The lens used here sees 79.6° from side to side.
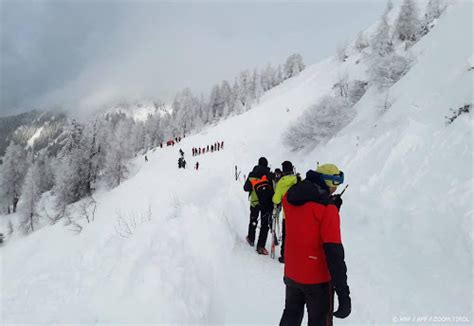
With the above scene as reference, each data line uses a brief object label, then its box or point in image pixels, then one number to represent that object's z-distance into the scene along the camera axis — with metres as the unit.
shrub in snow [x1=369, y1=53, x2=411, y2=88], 21.08
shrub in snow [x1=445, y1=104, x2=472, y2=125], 8.71
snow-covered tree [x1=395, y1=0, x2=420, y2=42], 48.96
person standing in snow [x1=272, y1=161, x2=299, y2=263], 5.50
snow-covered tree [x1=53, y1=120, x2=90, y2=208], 33.50
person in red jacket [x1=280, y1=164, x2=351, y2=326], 2.72
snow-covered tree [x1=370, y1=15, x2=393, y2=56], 41.58
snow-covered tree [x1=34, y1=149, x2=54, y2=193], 56.27
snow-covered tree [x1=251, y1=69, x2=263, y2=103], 85.94
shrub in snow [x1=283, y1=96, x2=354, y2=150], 21.28
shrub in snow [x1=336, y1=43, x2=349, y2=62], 72.81
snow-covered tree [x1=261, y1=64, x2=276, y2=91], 100.41
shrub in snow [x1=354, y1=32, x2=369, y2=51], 70.81
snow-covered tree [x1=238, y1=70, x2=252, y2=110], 83.00
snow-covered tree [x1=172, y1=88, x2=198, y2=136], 82.19
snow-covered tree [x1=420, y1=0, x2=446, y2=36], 39.95
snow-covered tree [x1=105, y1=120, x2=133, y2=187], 37.50
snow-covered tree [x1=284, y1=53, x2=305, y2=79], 100.47
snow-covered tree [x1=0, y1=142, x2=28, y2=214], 46.97
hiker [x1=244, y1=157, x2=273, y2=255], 6.82
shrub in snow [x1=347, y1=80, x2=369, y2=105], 28.17
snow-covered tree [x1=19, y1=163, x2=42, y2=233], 35.75
